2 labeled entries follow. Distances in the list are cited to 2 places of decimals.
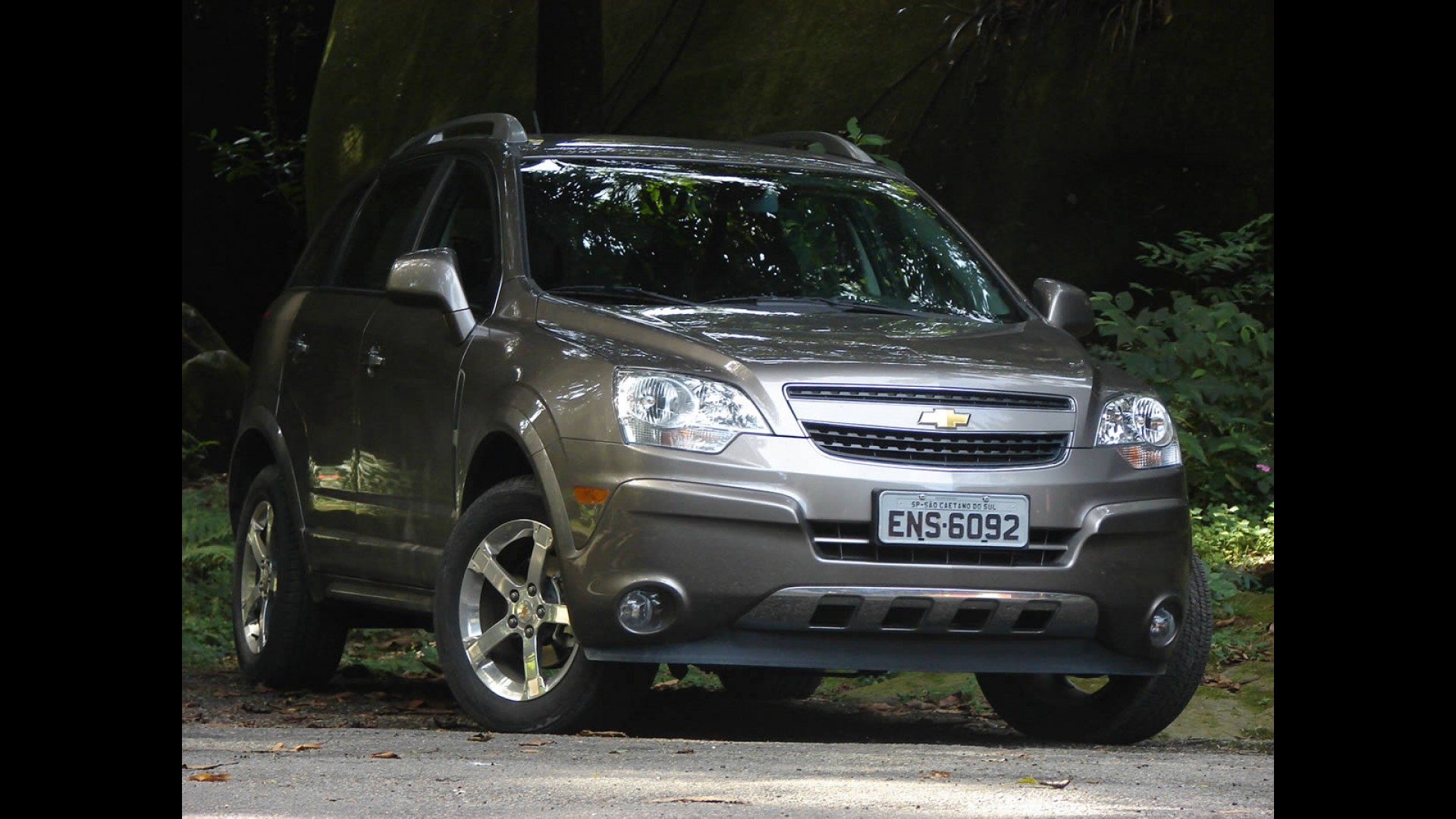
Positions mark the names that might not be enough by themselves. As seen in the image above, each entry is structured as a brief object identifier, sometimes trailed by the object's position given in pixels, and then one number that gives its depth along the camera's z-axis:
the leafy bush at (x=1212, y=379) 20.92
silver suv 11.16
